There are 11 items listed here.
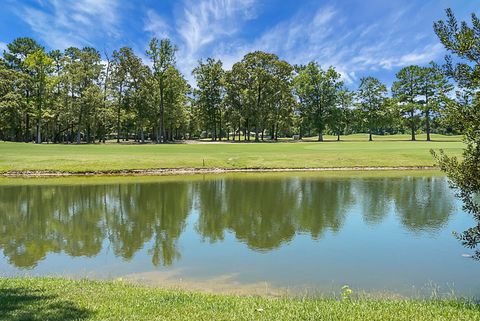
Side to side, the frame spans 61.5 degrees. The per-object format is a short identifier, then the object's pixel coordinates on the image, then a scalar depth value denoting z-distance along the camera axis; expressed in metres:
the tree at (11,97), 63.00
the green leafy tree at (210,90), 84.25
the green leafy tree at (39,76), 61.06
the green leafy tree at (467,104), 6.55
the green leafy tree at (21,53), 71.72
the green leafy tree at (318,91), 84.62
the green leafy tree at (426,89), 76.81
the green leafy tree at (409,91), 79.00
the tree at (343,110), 84.88
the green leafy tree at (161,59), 71.31
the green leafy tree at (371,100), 85.25
